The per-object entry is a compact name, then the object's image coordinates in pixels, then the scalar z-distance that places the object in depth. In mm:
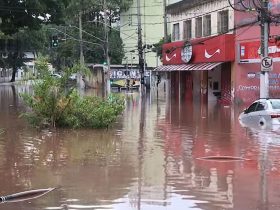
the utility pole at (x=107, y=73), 43286
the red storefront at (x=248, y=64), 25621
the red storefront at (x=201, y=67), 28934
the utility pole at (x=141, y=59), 40689
